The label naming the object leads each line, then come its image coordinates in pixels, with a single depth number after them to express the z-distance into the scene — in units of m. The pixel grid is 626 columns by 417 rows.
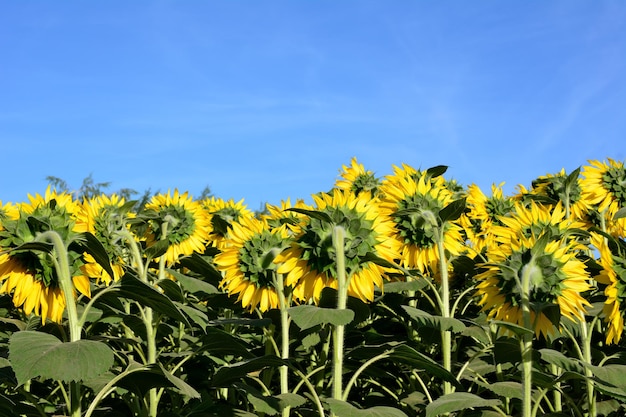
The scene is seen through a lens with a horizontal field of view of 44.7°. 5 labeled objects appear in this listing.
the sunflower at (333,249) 2.92
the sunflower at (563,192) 5.00
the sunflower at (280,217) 3.93
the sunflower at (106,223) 4.04
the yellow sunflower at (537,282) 2.82
